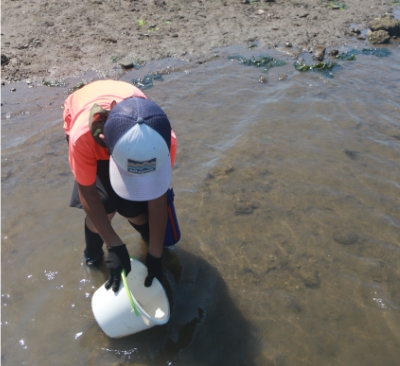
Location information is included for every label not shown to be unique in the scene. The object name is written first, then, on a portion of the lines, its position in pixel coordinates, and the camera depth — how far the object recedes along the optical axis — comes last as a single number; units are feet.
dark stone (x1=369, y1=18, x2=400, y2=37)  23.57
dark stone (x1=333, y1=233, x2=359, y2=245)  10.21
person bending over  5.90
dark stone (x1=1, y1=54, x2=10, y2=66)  17.75
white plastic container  7.32
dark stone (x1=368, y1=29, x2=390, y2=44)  22.91
